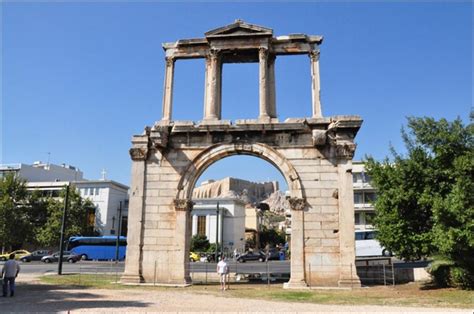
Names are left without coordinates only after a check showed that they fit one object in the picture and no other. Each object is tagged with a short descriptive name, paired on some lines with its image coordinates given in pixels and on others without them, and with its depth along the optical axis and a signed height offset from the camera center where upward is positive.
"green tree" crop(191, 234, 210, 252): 58.09 +0.24
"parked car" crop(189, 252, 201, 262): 50.21 -1.35
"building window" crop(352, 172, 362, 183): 53.56 +8.91
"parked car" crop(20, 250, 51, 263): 45.06 -1.39
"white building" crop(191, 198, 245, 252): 63.94 +3.95
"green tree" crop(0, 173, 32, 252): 52.16 +4.02
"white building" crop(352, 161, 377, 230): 51.81 +6.60
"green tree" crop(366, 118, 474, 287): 15.35 +2.05
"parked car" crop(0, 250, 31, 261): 47.34 -1.25
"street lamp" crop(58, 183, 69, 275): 24.91 -0.48
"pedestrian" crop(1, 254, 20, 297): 14.21 -1.06
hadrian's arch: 17.30 +3.46
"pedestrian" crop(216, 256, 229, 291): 17.06 -0.96
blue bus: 47.19 -0.28
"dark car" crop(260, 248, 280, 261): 50.97 -1.11
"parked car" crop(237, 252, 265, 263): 48.22 -1.22
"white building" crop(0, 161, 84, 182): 67.50 +12.18
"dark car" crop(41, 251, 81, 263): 42.41 -1.35
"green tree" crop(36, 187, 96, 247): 53.22 +3.19
